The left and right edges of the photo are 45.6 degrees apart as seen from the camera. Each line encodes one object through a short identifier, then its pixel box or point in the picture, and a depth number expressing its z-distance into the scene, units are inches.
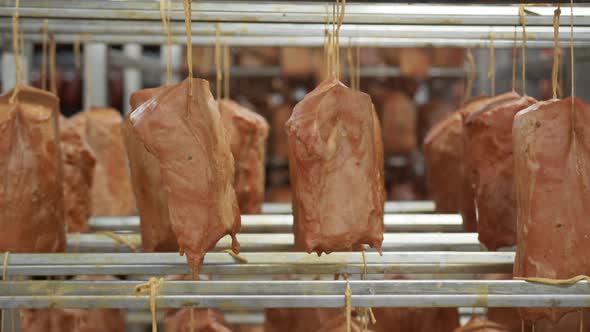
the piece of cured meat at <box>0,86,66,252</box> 79.4
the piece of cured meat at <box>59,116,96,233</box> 102.7
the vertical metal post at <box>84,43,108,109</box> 172.1
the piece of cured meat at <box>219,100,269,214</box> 108.0
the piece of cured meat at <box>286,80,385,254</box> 70.3
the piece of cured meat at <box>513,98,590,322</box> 69.7
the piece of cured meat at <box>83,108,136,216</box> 125.3
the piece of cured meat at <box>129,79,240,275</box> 68.4
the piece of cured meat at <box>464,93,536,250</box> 86.2
